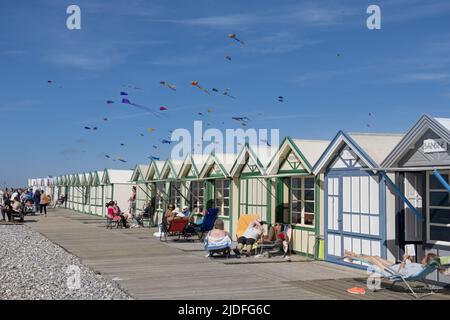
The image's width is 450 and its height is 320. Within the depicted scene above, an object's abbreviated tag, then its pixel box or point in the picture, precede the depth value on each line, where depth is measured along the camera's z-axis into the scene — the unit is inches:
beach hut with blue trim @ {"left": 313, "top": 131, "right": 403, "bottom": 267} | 368.8
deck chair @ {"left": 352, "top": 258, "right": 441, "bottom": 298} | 289.8
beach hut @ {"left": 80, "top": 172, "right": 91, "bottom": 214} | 1221.8
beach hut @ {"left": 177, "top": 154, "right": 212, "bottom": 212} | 681.0
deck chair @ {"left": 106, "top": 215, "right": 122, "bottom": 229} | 796.6
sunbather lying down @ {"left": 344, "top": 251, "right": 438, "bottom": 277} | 298.4
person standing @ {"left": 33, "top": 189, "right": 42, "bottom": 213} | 1233.4
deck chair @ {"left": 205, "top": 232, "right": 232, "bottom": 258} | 449.7
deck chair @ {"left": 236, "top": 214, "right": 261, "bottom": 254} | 503.7
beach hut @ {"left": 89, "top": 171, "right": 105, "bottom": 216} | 1109.3
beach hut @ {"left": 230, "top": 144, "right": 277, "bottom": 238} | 520.1
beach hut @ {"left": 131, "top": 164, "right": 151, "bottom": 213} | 890.7
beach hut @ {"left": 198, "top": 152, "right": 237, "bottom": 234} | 607.5
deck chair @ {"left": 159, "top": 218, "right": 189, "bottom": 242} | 579.8
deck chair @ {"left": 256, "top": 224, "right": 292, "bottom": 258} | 464.1
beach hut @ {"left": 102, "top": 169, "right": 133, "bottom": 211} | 1032.2
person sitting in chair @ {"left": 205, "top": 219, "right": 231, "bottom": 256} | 450.0
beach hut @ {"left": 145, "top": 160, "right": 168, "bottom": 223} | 822.5
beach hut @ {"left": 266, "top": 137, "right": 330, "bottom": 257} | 450.3
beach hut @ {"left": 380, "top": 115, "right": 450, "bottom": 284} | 318.7
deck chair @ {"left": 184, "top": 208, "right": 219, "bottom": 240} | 593.3
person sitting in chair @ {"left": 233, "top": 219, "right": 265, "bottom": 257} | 466.6
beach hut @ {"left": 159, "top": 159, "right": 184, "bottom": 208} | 750.5
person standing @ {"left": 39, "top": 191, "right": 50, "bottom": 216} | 1131.3
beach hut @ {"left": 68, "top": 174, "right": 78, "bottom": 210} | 1384.2
